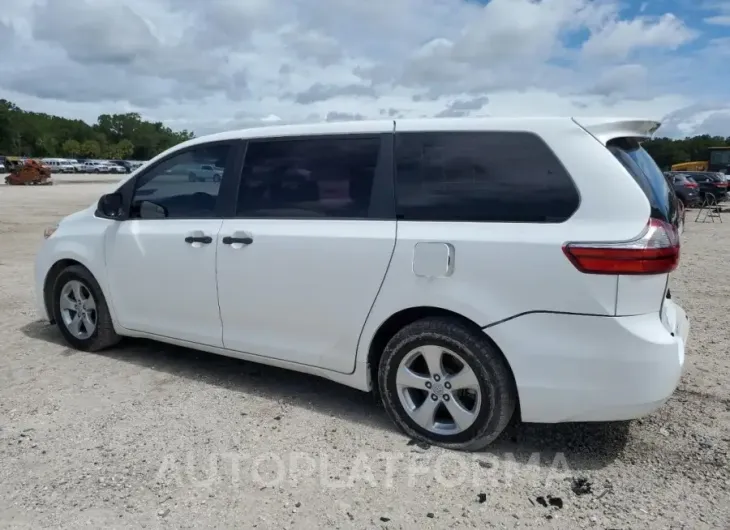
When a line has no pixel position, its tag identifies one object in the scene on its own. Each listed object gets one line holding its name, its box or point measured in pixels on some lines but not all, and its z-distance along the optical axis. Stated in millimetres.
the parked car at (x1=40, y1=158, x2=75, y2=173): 72250
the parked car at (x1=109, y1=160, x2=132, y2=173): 79262
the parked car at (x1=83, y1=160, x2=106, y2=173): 74000
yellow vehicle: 36188
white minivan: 3008
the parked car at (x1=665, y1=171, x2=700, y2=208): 23812
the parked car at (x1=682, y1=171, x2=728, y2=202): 26781
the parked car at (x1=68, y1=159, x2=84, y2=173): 73688
